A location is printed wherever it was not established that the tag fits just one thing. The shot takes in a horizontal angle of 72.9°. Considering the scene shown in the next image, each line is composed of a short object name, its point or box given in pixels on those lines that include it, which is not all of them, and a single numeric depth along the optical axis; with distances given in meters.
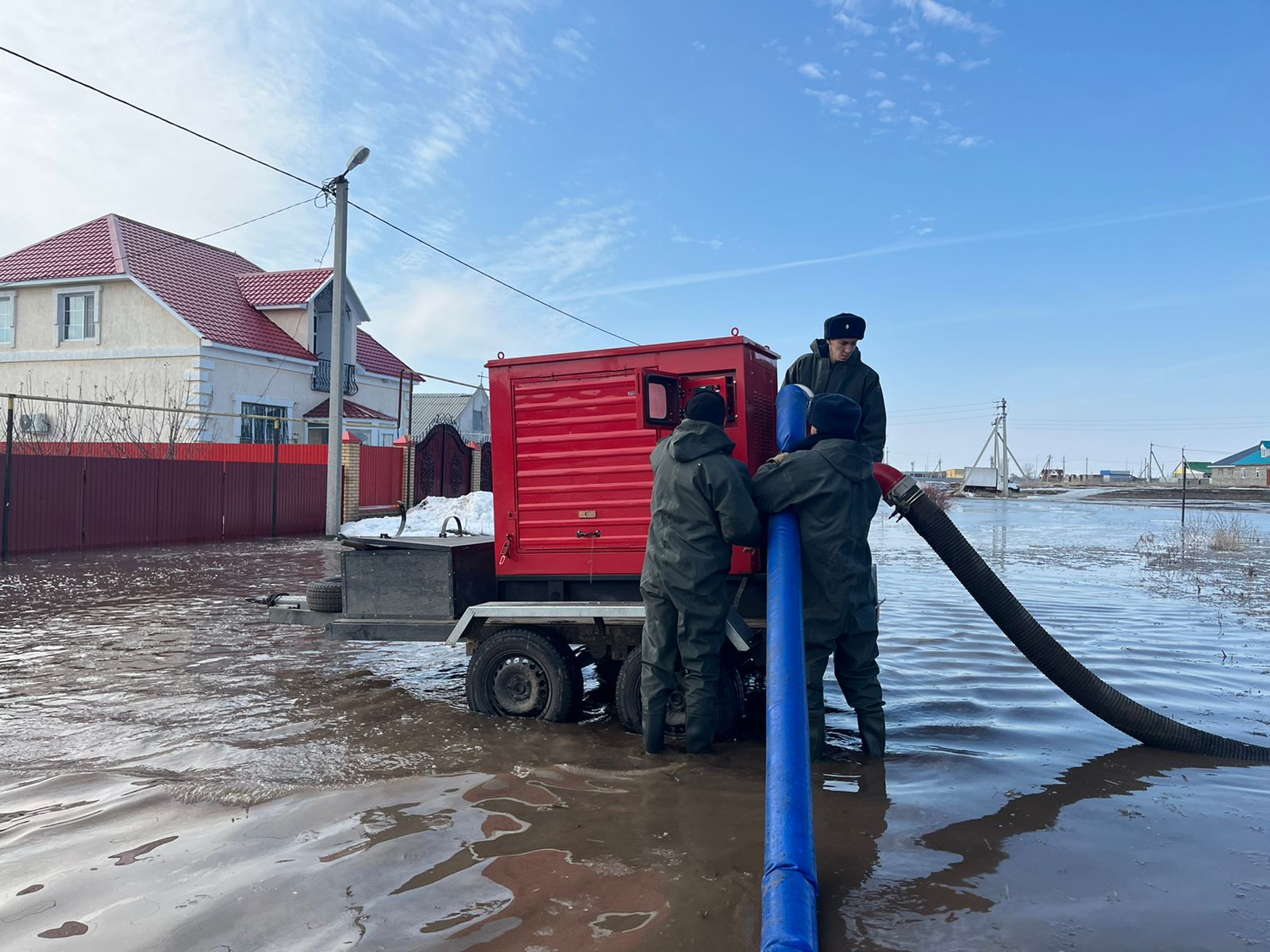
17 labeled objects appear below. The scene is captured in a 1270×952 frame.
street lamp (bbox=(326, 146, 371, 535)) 17.98
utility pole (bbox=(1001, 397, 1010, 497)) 59.66
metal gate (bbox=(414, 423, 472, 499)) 24.06
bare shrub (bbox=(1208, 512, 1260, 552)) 18.00
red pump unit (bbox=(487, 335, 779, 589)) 5.57
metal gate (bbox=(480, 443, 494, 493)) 26.23
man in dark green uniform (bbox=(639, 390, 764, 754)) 4.77
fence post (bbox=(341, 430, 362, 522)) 20.97
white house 24.48
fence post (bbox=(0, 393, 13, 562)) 14.48
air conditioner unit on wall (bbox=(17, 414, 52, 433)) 22.50
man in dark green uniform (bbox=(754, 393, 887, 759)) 4.74
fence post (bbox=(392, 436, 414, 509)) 23.53
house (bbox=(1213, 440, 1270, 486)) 85.81
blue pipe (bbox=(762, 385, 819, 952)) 2.84
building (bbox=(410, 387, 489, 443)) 48.19
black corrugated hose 5.23
